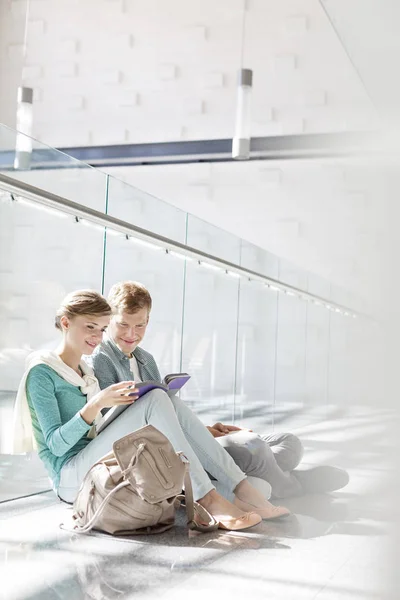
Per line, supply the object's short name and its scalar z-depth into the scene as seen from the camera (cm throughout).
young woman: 233
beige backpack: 217
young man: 279
